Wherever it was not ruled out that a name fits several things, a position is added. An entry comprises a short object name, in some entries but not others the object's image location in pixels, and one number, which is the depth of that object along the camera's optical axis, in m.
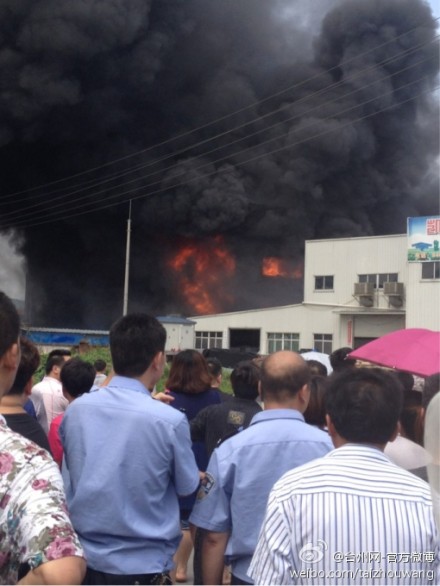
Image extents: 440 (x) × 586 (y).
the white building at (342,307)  34.38
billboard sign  32.03
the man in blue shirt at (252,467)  3.20
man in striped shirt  2.15
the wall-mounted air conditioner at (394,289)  34.41
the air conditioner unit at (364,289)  35.31
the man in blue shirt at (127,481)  3.06
